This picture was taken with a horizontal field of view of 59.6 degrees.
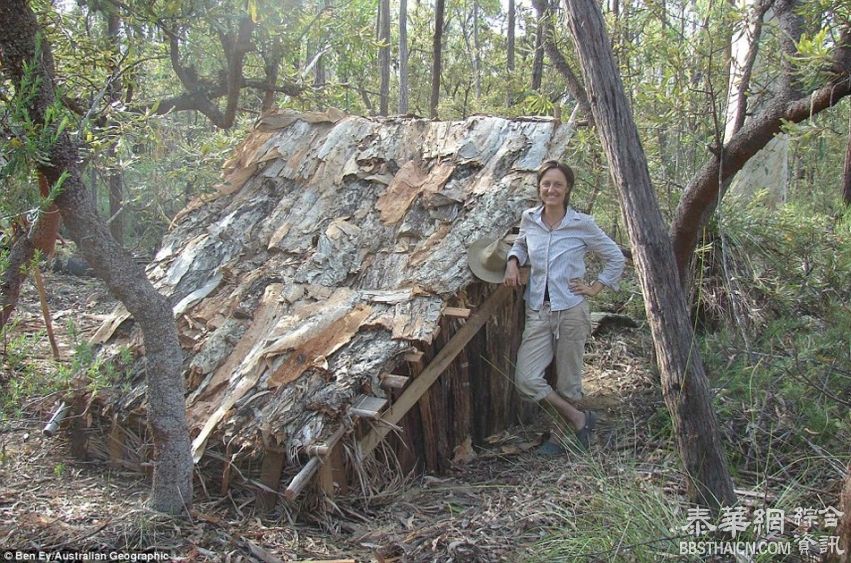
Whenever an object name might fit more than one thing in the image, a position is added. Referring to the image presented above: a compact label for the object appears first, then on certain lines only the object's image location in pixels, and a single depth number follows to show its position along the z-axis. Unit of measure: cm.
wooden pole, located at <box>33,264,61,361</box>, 518
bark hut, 427
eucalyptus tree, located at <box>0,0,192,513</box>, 313
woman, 486
